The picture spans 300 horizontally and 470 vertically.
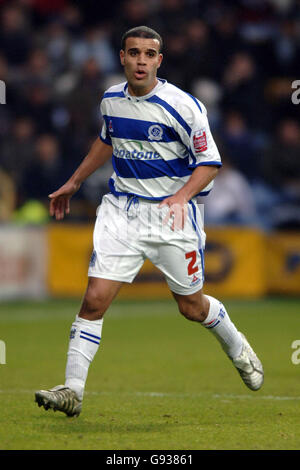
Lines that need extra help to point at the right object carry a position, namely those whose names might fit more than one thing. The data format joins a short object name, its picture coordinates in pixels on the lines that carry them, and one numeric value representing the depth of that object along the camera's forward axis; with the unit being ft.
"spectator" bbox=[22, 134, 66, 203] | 47.39
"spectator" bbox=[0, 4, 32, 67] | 53.06
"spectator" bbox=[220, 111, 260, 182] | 51.39
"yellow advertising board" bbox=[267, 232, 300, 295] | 46.85
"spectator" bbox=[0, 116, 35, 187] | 47.60
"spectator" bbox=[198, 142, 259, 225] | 47.50
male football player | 19.06
